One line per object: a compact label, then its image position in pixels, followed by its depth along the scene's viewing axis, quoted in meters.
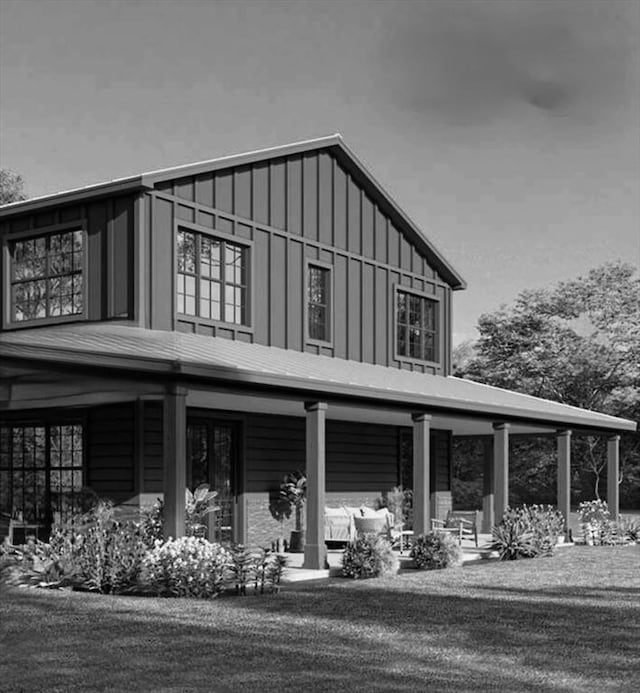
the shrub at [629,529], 23.80
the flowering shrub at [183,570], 13.15
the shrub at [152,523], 14.16
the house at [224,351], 15.10
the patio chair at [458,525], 21.95
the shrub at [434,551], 17.34
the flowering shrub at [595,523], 23.06
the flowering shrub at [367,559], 15.77
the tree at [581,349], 42.59
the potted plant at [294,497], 19.83
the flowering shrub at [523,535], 19.38
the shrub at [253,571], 13.62
